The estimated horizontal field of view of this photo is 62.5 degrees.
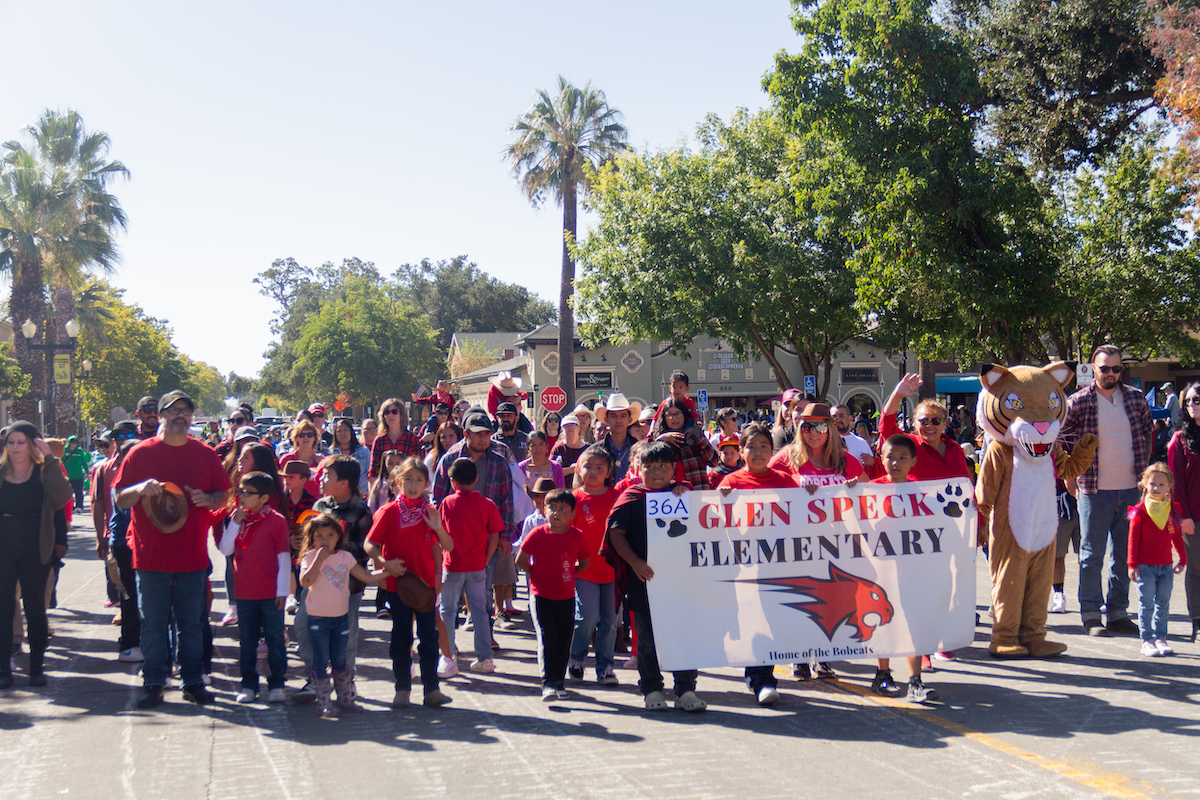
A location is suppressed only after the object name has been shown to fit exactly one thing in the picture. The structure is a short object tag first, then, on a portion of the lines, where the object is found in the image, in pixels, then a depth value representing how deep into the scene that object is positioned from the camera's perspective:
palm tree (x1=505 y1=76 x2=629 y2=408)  35.34
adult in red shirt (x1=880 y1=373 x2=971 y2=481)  7.10
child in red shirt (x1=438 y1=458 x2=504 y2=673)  6.66
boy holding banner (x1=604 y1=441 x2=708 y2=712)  5.85
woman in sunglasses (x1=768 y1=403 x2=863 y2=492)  6.38
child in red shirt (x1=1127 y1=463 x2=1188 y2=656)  6.90
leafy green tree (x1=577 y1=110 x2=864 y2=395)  29.02
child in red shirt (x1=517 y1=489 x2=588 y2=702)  6.15
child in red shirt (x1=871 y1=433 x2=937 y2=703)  5.96
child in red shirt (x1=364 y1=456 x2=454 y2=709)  5.98
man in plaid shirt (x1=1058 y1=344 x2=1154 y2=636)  7.66
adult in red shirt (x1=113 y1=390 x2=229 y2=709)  6.09
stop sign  27.42
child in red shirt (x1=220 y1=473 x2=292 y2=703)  6.07
